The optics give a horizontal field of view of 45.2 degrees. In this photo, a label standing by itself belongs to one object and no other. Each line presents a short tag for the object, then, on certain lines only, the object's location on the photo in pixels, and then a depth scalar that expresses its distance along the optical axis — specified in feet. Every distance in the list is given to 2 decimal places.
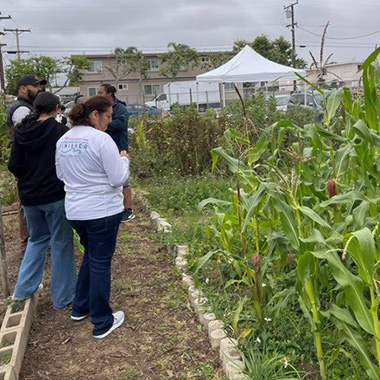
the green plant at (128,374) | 9.36
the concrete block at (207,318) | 10.62
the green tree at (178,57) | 147.02
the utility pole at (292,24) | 136.56
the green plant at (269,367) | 8.04
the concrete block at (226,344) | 9.32
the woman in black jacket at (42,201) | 11.48
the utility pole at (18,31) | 157.08
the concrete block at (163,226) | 17.92
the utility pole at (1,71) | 84.45
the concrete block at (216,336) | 9.76
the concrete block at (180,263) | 14.07
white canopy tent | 47.37
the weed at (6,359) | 9.45
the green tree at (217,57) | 148.15
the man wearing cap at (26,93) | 15.69
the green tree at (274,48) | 153.48
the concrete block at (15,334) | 9.17
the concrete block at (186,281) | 12.85
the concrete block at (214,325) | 10.19
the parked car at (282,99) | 64.38
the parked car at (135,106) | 93.49
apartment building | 163.12
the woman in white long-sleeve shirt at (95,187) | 10.19
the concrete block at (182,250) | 15.02
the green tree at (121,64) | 149.28
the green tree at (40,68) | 109.29
